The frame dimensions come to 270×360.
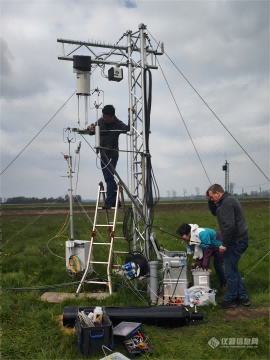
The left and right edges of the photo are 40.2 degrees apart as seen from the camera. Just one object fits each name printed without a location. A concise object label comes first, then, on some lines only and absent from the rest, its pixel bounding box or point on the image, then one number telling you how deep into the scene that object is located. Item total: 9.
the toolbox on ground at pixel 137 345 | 4.31
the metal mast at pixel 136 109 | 6.93
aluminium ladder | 6.54
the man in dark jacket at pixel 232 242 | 5.86
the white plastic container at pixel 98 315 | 4.61
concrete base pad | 6.31
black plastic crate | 4.28
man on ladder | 7.34
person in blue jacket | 6.63
